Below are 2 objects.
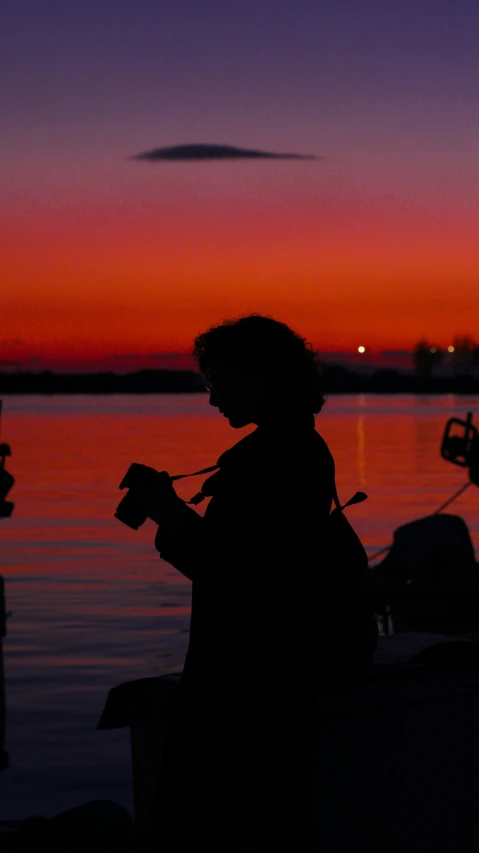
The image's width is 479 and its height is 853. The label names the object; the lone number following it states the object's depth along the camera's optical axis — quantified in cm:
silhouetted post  1673
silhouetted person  631
